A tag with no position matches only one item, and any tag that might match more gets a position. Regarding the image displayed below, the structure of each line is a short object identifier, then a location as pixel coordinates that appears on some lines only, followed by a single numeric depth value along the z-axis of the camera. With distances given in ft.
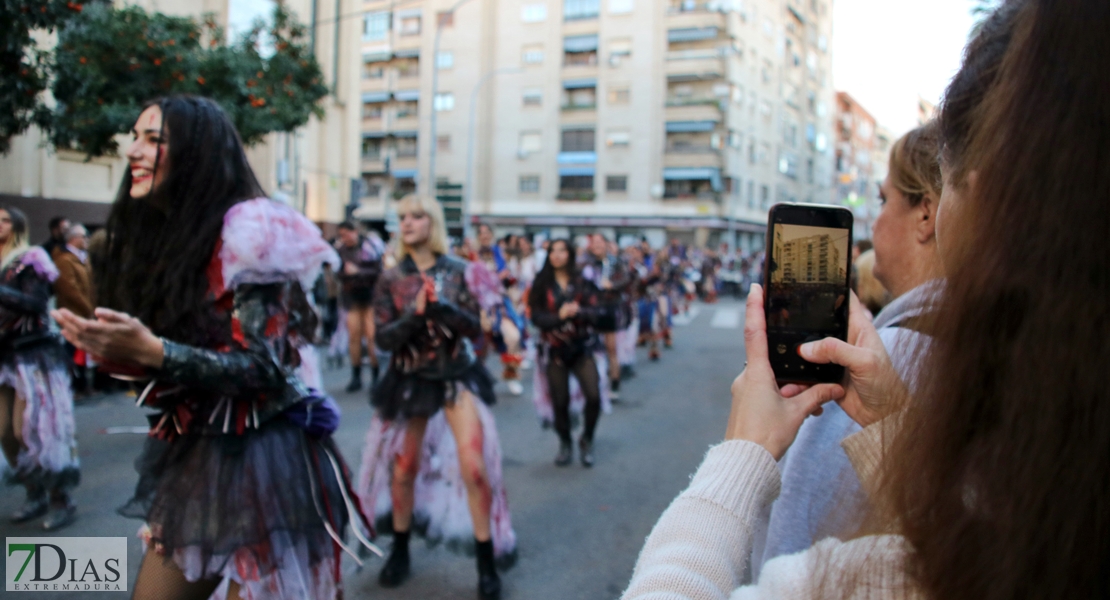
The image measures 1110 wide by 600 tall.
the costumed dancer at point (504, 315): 15.94
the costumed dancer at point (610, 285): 22.90
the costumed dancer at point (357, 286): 30.04
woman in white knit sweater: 1.94
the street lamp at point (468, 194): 83.88
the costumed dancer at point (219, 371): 6.81
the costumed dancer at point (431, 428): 12.76
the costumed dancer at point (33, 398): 14.66
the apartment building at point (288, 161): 38.55
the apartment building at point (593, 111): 143.84
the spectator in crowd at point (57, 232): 23.70
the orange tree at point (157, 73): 28.14
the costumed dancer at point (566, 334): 20.49
